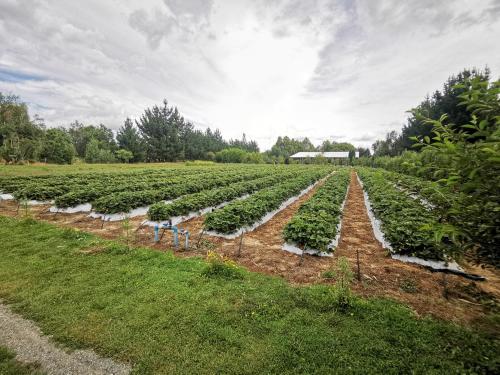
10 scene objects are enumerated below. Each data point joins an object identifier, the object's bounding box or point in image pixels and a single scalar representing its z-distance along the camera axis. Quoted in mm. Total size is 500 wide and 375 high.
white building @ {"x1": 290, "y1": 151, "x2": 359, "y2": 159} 78562
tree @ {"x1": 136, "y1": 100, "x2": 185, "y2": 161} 61781
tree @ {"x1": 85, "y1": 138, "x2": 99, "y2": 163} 55250
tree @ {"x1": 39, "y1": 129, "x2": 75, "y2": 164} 47441
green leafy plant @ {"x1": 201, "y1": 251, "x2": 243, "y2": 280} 5961
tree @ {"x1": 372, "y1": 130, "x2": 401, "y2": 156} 66338
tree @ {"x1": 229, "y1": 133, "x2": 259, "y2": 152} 106825
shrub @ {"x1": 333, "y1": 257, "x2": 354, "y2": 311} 4676
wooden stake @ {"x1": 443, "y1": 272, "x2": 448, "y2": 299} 5216
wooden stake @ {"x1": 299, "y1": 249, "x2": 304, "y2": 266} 6804
